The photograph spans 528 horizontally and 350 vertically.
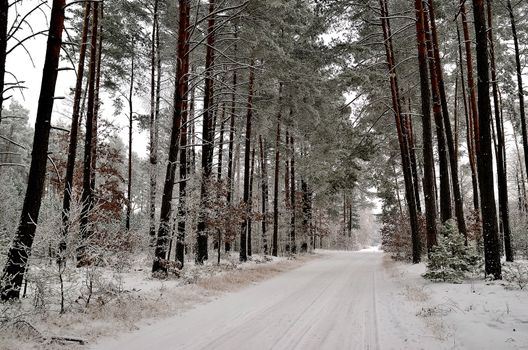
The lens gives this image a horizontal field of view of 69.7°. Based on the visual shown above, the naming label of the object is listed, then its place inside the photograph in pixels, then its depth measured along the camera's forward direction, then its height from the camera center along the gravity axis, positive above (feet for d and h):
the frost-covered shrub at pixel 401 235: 69.46 -0.38
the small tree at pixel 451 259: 33.65 -2.37
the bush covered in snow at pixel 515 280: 27.36 -3.58
